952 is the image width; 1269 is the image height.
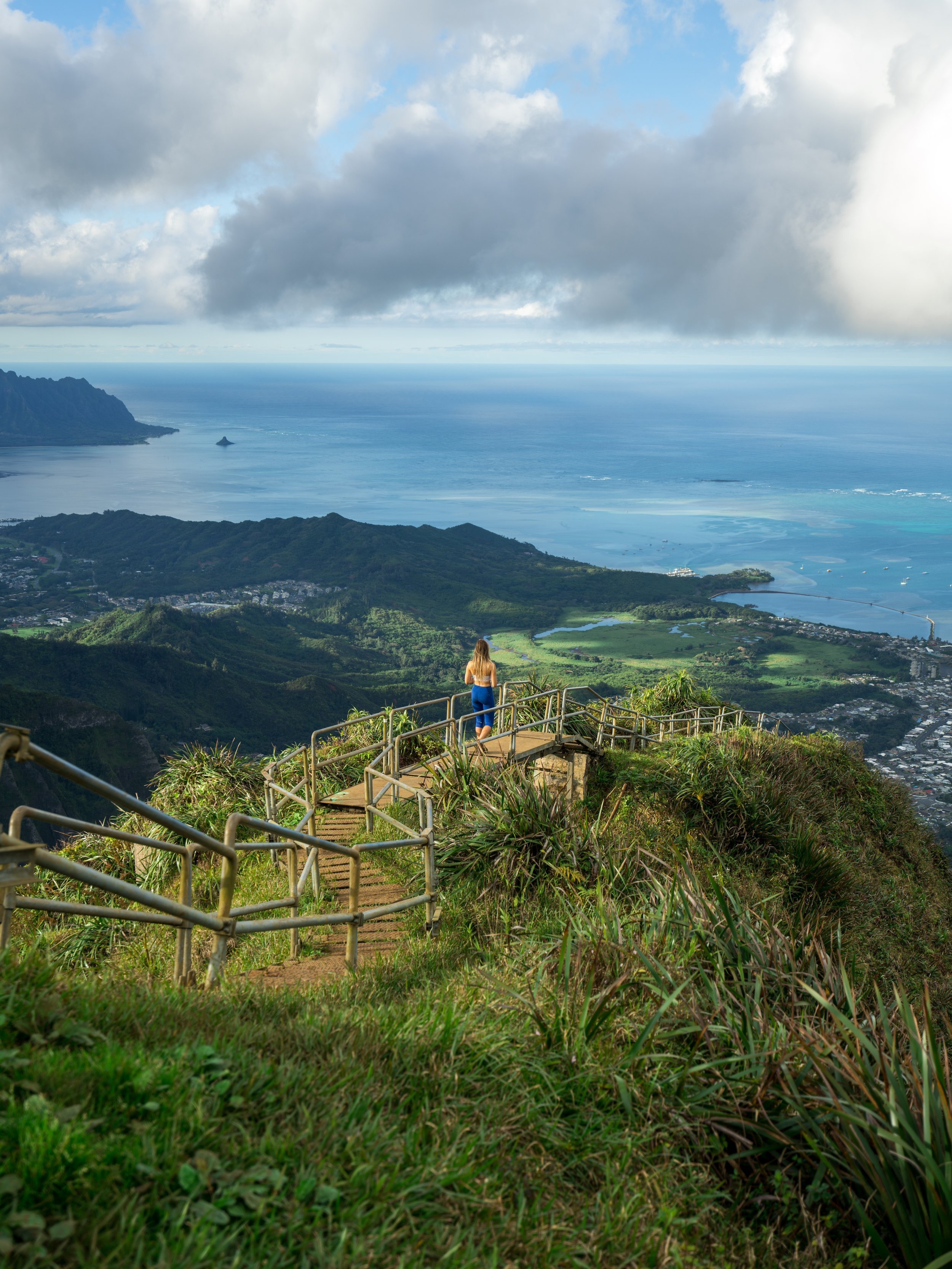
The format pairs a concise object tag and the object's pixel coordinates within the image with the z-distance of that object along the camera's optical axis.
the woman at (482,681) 11.00
